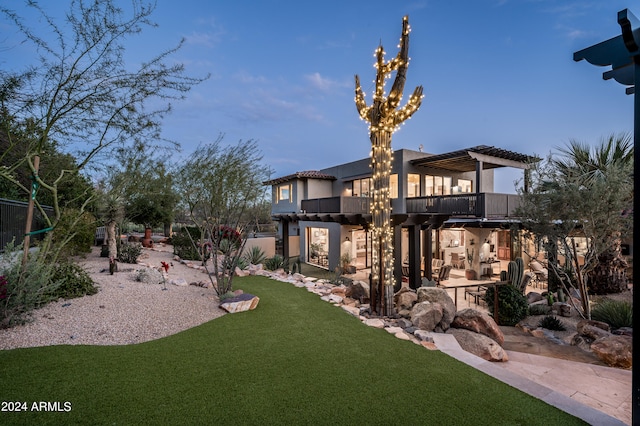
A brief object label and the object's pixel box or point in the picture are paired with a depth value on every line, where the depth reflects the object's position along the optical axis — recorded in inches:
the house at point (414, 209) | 484.6
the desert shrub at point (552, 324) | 273.0
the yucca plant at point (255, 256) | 503.1
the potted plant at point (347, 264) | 576.6
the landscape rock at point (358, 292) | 334.6
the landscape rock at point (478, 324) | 240.1
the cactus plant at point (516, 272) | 365.1
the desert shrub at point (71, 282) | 244.1
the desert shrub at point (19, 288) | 187.2
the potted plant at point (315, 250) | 734.0
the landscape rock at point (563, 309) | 313.1
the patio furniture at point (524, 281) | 372.8
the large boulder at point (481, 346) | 202.9
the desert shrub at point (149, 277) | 321.1
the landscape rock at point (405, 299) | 296.7
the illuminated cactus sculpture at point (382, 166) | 263.0
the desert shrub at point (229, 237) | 298.5
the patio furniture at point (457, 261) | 623.8
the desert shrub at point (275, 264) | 489.7
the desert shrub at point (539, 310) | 315.5
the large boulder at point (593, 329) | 238.7
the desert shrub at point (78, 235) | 358.9
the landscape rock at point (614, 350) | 196.2
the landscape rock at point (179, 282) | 327.6
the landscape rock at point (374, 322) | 240.4
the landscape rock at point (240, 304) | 253.6
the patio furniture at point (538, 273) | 484.4
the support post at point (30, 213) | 189.6
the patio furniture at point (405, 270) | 553.9
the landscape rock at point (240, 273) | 413.7
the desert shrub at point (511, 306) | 293.0
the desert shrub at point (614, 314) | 262.5
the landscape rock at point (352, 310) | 272.2
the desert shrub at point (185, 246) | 518.2
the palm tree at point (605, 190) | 271.9
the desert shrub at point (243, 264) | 431.5
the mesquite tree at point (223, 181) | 316.2
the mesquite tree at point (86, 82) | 186.1
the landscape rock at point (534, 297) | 368.2
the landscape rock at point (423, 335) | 214.5
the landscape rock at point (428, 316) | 241.4
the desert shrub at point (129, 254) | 430.3
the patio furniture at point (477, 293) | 348.6
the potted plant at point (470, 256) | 634.9
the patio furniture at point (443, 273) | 475.5
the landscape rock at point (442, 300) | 250.5
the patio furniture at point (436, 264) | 560.9
